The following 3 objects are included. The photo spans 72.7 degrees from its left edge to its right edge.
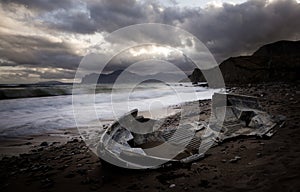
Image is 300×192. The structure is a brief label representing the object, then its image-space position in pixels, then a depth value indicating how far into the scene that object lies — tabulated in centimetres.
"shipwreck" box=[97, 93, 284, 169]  397
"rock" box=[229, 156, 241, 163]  398
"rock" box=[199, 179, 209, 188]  322
